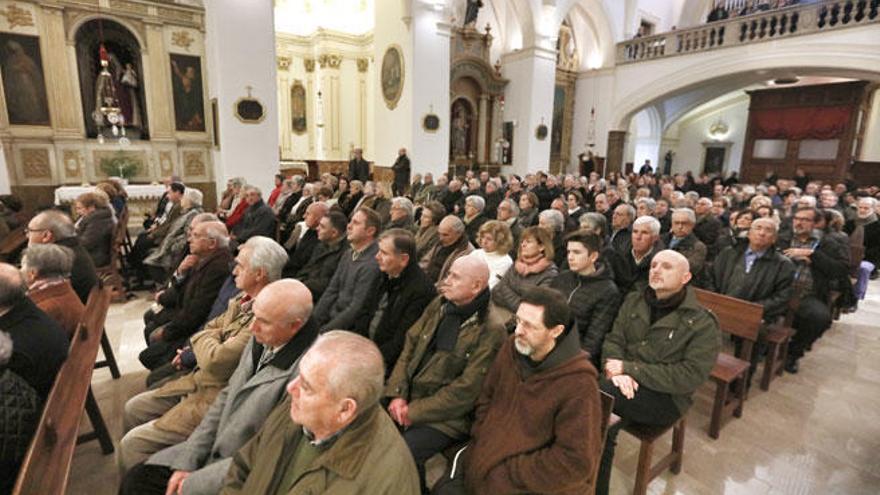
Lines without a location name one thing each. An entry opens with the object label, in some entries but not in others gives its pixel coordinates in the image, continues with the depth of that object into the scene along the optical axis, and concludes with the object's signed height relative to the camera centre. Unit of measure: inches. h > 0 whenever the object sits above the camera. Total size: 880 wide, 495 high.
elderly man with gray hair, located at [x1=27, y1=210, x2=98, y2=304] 124.0 -24.2
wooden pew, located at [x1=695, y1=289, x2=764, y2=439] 105.8 -46.6
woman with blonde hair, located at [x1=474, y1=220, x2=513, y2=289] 135.4 -23.8
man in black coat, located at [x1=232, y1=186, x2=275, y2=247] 199.8 -28.0
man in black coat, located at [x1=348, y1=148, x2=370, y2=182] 399.2 -4.5
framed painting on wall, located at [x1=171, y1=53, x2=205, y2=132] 368.5 +55.4
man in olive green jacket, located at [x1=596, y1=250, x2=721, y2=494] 82.6 -35.6
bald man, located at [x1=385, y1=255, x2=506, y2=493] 77.3 -37.1
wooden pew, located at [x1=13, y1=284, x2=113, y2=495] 56.6 -40.0
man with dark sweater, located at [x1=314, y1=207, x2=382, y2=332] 115.0 -31.7
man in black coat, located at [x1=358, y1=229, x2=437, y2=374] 100.7 -29.2
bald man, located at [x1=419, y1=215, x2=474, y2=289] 142.4 -27.1
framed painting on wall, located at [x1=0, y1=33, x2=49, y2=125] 313.1 +53.4
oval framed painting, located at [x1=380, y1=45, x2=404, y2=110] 417.4 +85.7
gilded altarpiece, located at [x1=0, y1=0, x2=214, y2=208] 319.9 +50.4
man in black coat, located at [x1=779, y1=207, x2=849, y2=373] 143.2 -32.0
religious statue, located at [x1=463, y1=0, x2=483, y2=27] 464.4 +164.4
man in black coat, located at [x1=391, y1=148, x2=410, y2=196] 403.9 -7.4
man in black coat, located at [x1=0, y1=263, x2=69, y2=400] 72.7 -31.3
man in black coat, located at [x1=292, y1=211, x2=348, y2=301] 144.6 -28.4
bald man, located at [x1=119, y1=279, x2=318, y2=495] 68.5 -37.9
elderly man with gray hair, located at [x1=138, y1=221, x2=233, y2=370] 110.6 -33.7
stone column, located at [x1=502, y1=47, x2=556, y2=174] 496.1 +78.9
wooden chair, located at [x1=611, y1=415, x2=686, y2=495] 83.7 -53.4
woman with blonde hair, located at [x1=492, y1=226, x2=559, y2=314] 114.3 -24.8
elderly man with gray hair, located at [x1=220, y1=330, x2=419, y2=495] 48.8 -31.1
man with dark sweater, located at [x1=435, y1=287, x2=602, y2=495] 60.4 -35.6
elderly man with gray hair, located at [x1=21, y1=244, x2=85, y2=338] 94.4 -27.8
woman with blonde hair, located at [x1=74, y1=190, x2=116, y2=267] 173.5 -27.6
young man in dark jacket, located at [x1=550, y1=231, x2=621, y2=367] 102.9 -29.3
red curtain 526.3 +66.9
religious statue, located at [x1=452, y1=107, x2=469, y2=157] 536.7 +39.7
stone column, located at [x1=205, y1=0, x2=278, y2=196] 323.0 +62.0
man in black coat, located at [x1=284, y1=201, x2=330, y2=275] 165.2 -29.6
